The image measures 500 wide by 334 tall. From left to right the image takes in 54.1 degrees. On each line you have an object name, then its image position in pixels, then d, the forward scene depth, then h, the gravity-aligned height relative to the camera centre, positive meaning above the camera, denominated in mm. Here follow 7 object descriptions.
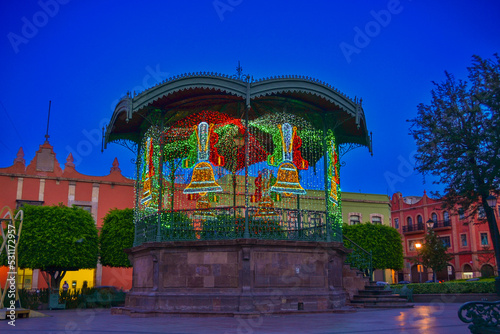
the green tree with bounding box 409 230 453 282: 39094 +1094
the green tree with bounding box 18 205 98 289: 24828 +1464
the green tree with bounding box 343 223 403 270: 36469 +1903
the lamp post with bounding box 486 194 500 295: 18822 +1373
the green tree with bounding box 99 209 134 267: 28219 +1729
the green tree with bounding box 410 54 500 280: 20359 +5310
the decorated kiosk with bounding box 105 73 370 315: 14695 +2395
